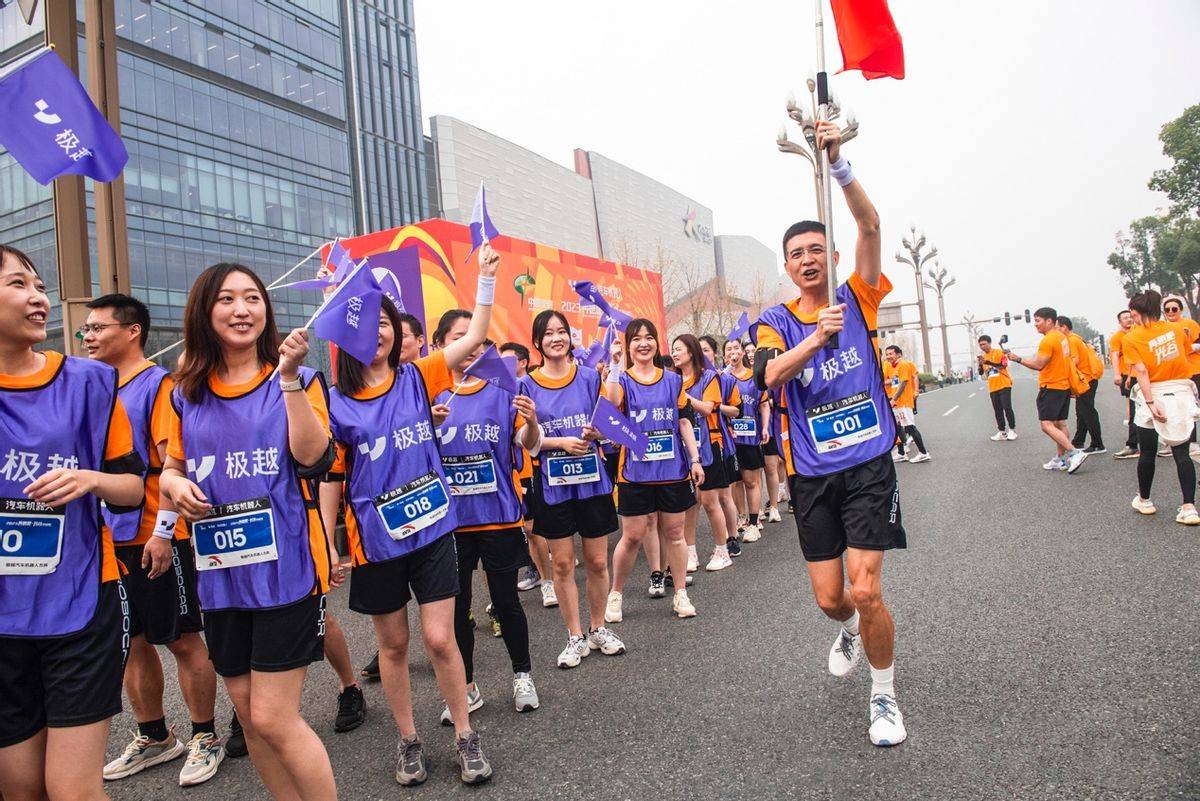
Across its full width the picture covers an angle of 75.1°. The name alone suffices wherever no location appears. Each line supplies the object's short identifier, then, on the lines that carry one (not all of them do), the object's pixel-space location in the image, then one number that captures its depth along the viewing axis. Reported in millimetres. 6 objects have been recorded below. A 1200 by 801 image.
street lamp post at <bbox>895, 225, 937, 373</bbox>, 53500
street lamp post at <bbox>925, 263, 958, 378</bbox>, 60597
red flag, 3789
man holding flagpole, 3365
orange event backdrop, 8977
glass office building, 35406
